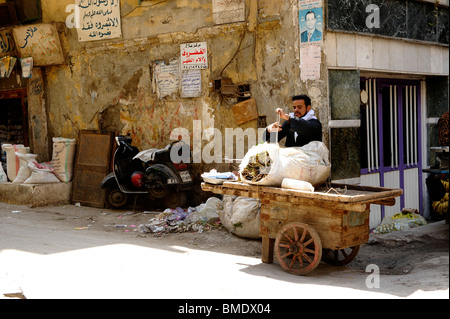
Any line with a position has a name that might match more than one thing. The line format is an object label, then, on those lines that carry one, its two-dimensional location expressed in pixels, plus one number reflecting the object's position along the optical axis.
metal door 8.23
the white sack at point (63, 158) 9.89
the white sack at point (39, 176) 9.44
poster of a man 7.10
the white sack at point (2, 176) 10.14
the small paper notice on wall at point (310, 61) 7.15
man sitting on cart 5.62
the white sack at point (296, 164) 5.24
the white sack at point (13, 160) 9.84
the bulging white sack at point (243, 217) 6.58
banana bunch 7.07
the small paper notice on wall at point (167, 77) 8.79
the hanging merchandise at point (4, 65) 10.59
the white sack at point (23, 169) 9.56
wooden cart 5.02
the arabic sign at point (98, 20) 9.38
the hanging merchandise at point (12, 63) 10.56
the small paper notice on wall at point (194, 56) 8.38
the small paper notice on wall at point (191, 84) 8.50
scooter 8.14
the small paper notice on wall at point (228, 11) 7.85
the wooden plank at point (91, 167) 9.55
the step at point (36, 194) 9.35
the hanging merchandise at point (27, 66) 10.36
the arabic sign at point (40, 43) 10.12
